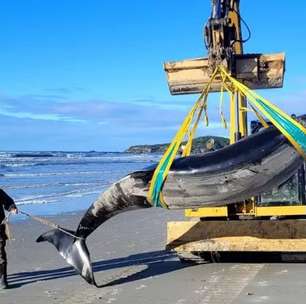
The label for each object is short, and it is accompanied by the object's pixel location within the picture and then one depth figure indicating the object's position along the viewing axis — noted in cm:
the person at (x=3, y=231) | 951
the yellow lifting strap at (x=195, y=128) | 638
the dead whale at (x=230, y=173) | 651
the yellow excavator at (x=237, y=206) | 945
